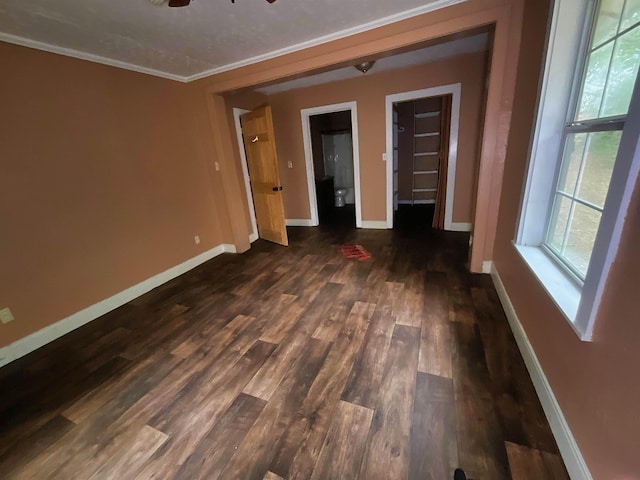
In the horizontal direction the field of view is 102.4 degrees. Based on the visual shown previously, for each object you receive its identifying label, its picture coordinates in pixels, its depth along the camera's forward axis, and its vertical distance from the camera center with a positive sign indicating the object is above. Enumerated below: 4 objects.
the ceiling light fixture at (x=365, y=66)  3.20 +1.10
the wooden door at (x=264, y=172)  3.71 -0.10
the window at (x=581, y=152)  0.96 -0.06
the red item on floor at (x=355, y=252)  3.43 -1.25
